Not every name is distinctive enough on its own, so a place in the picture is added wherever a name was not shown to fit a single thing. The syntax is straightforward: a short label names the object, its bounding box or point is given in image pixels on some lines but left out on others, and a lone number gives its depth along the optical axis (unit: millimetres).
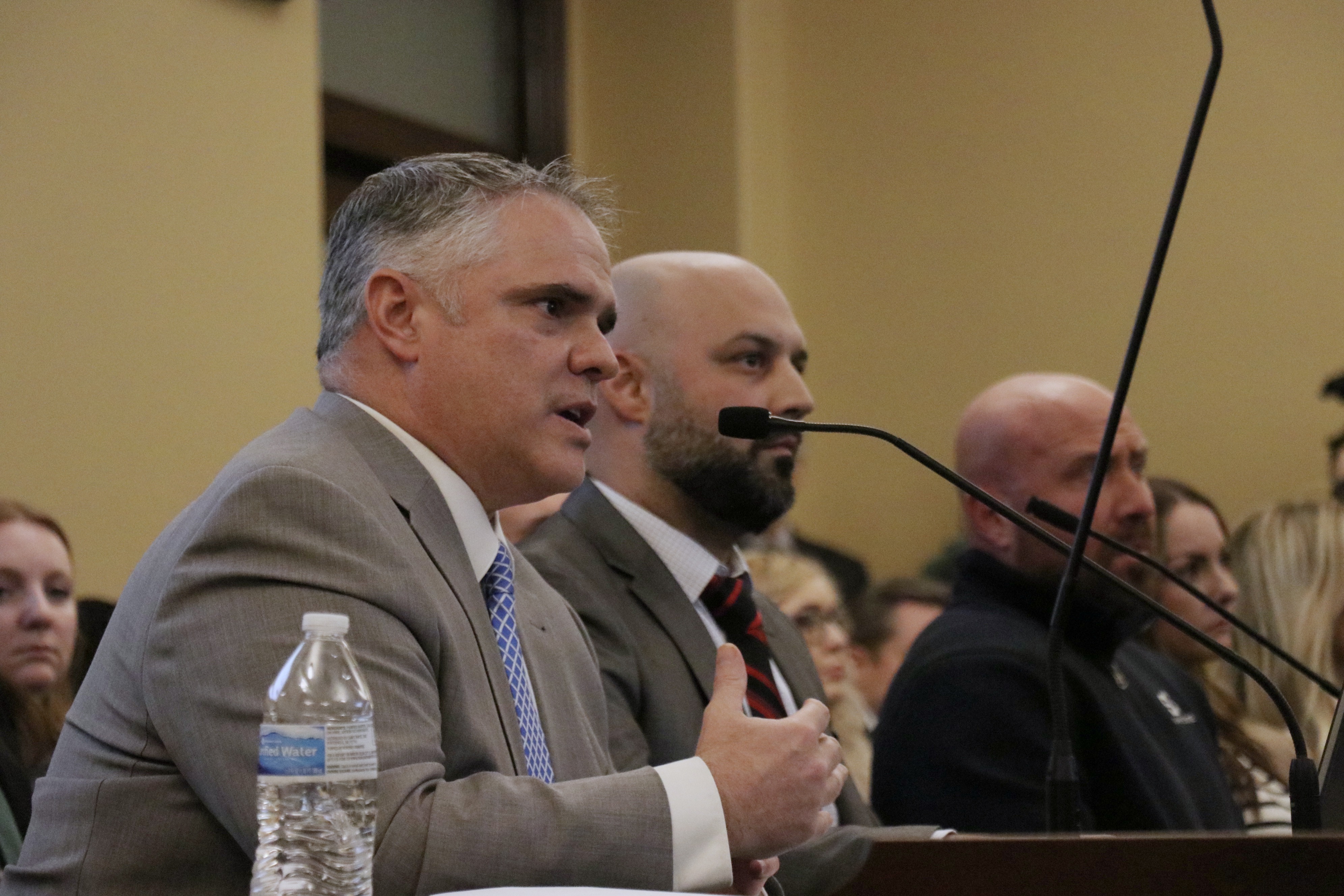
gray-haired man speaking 2562
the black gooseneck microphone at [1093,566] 3232
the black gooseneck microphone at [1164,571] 3697
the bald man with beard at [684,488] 4547
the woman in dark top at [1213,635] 6316
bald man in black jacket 4801
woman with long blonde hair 6836
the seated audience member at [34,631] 5586
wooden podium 2705
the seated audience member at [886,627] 8852
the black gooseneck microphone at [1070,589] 3381
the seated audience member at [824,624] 7184
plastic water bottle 2316
